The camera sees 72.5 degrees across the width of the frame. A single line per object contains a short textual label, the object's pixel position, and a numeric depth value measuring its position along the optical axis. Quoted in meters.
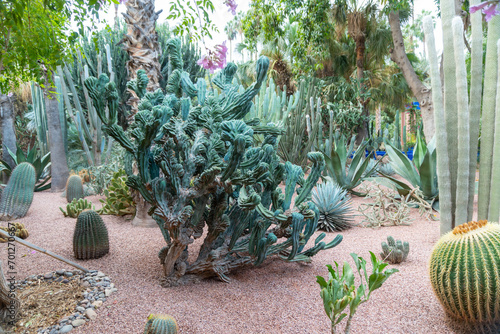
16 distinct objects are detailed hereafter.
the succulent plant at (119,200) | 4.59
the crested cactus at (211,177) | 2.23
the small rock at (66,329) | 1.90
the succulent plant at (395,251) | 2.93
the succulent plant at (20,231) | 3.61
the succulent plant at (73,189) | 6.09
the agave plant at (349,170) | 5.77
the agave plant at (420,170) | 4.69
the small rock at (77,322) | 1.96
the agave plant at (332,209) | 4.27
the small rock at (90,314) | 2.03
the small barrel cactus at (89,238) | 2.99
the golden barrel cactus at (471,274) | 1.81
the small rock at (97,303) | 2.15
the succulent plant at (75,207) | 4.70
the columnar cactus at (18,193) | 4.57
